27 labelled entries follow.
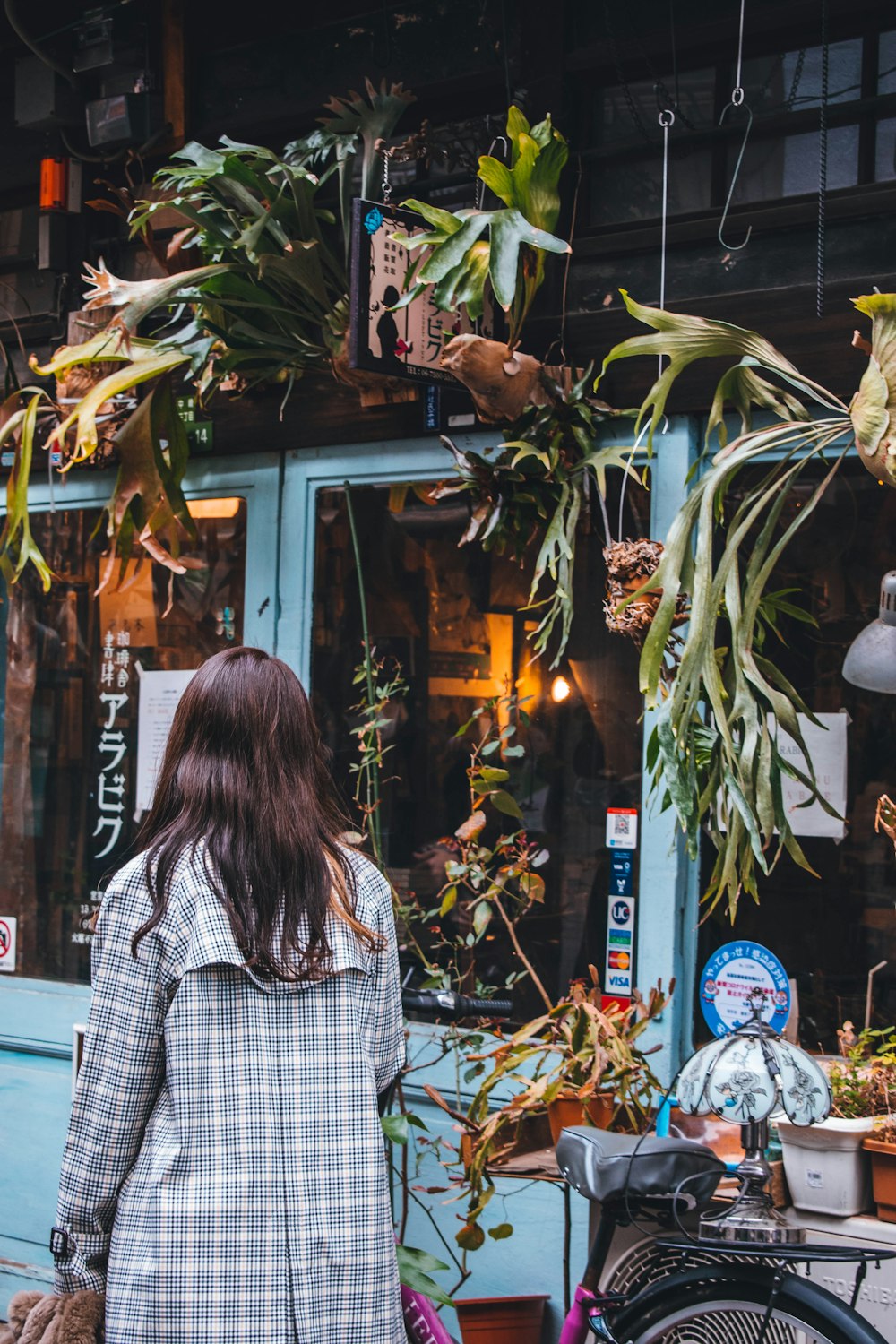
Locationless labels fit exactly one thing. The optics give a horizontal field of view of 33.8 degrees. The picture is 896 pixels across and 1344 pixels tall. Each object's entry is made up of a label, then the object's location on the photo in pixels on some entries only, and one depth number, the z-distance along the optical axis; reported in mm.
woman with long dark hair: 2473
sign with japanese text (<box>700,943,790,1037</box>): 4238
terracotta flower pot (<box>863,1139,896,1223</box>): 3506
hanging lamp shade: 3645
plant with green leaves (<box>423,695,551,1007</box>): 4535
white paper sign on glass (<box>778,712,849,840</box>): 4227
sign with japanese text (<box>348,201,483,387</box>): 4367
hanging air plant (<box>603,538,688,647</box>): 3949
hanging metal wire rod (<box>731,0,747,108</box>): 4396
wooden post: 5785
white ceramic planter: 3547
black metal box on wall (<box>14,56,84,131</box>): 5988
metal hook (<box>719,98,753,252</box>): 4456
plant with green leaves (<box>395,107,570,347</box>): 3865
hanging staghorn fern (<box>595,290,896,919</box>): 3314
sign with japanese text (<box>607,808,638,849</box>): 4531
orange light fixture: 5980
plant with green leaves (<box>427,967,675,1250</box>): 3957
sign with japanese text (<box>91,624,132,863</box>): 5781
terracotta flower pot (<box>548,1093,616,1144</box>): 4004
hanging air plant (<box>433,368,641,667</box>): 4352
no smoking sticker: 6031
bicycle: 3055
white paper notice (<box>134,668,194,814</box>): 5629
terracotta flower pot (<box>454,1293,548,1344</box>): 4340
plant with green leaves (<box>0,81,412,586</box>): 4605
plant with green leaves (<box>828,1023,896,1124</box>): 3674
